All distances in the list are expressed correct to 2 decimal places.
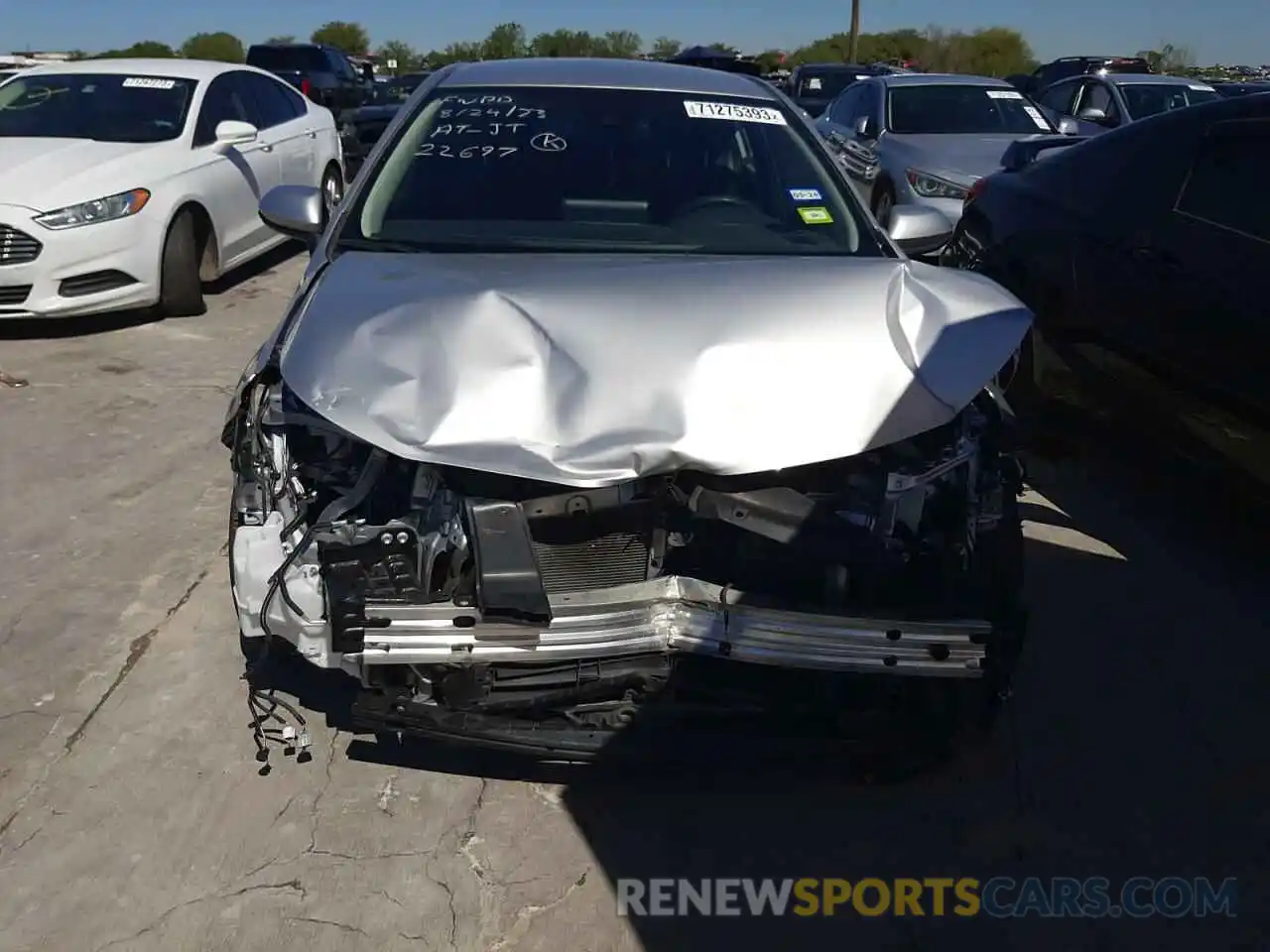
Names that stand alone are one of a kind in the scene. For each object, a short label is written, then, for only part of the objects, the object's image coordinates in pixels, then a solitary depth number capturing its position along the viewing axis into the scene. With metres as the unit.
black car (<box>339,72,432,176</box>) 11.23
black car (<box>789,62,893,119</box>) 16.97
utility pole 33.39
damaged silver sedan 2.37
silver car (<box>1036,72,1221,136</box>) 10.60
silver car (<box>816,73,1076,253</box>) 8.29
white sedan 6.25
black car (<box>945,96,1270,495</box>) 3.86
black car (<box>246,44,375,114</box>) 16.44
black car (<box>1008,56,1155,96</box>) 18.19
